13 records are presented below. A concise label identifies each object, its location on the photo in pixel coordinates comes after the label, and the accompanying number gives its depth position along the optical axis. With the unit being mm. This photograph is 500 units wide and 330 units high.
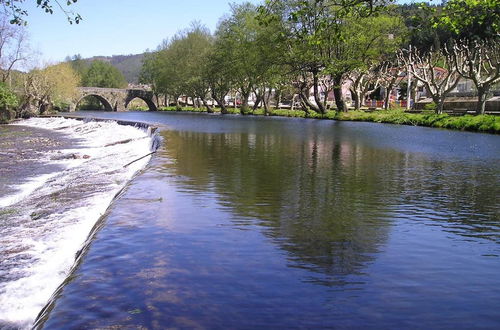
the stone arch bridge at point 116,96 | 95944
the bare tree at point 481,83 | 35469
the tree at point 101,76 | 137875
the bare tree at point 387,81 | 52400
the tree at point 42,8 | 8172
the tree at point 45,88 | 62594
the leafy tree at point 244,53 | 56500
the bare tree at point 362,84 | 51991
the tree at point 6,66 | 53031
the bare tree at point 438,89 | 40631
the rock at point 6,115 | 52138
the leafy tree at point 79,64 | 144875
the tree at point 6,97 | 46594
